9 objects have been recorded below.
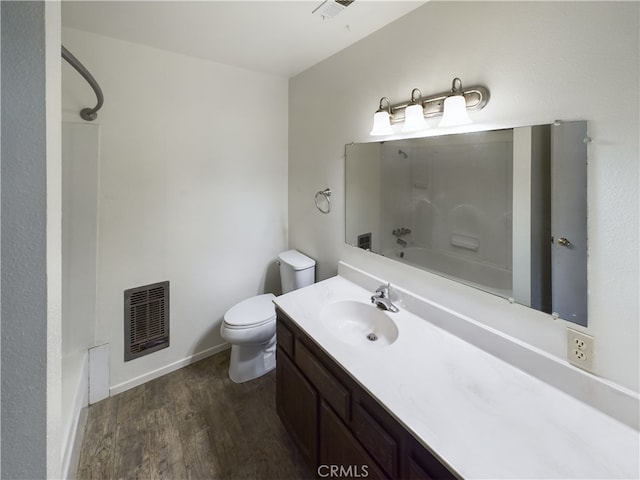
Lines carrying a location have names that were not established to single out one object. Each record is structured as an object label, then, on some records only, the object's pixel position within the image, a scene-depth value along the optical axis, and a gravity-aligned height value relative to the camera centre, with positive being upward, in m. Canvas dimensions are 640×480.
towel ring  2.07 +0.31
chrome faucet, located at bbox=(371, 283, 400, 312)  1.49 -0.34
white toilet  1.95 -0.62
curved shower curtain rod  1.30 +0.83
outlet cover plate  0.94 -0.39
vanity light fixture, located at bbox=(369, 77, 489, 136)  1.19 +0.60
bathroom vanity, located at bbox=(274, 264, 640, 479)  0.74 -0.55
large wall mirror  0.97 +0.12
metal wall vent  1.98 -0.59
